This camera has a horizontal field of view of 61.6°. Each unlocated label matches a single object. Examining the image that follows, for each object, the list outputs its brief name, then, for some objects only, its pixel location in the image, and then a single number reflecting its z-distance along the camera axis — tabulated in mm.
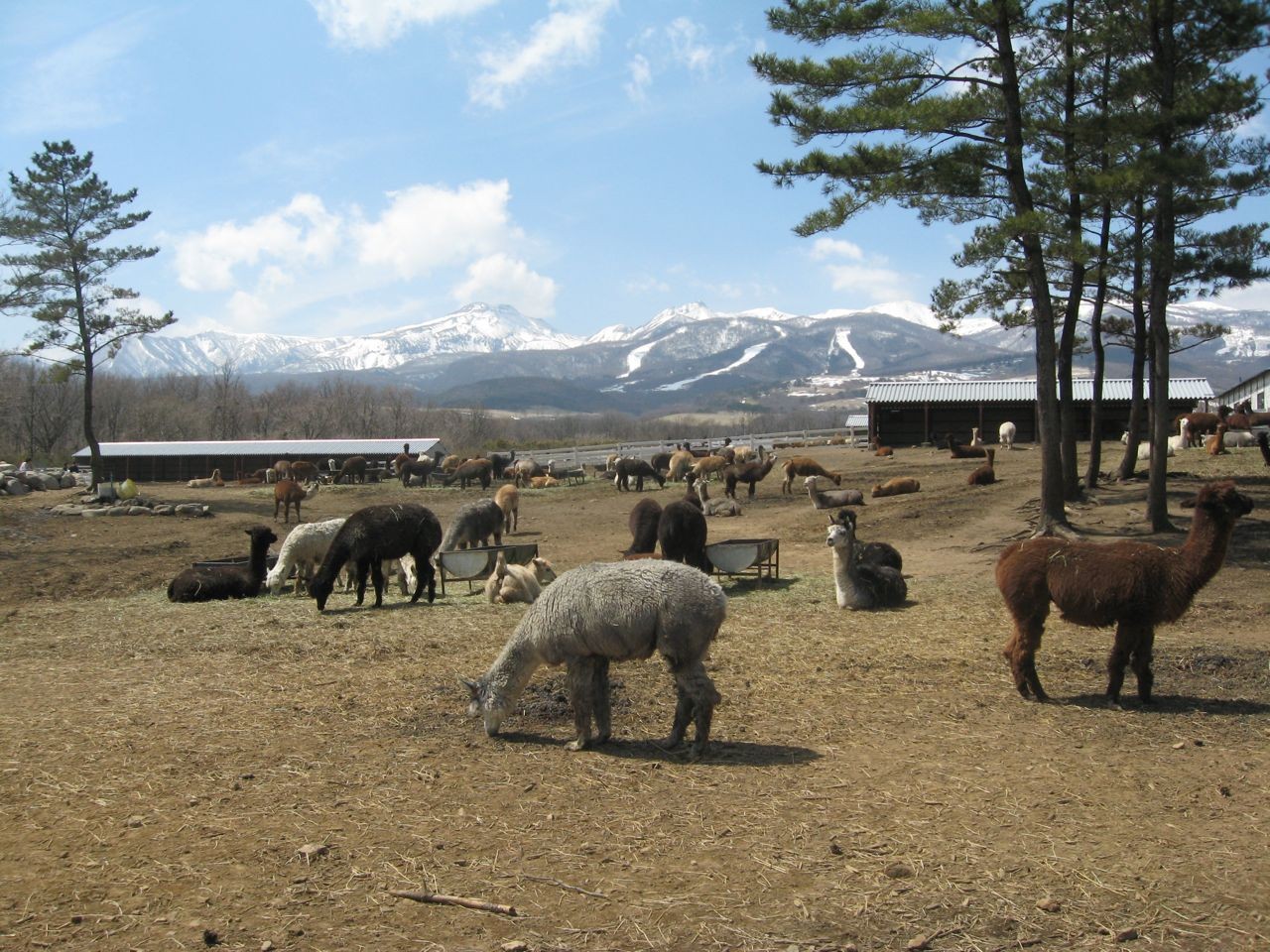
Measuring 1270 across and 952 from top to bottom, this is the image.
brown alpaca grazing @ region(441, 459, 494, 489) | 37562
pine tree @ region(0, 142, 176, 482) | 35719
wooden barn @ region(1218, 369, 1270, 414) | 48391
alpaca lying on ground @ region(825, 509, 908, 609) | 12741
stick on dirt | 4805
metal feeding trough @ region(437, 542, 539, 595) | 14422
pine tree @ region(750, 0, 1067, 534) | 15625
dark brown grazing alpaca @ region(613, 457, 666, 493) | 33469
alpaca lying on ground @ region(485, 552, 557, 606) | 13695
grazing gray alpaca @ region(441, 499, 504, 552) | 17281
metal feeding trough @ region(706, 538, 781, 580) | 14508
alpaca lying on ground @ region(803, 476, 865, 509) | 24469
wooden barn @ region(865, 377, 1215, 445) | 45156
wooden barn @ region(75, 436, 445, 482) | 52062
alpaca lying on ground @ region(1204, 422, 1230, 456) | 27344
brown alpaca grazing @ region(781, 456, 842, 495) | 29780
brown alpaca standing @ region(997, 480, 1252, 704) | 7953
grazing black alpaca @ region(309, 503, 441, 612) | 13414
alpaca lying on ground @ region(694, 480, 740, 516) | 26109
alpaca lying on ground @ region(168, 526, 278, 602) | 14719
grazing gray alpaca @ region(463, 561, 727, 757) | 6848
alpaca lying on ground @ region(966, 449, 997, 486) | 26547
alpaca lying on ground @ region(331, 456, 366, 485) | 42625
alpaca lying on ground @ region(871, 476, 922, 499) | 27484
